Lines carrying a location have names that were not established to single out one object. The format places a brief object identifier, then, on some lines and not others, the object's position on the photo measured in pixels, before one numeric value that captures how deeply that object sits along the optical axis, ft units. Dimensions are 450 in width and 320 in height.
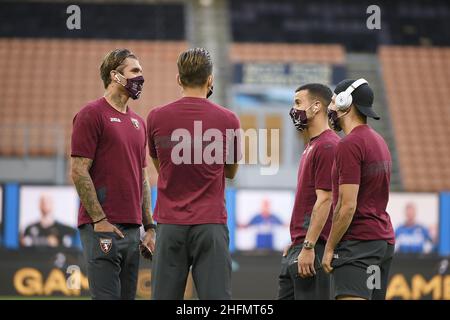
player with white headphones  37.93
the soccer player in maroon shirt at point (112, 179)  38.73
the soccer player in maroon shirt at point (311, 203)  40.42
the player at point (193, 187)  35.58
